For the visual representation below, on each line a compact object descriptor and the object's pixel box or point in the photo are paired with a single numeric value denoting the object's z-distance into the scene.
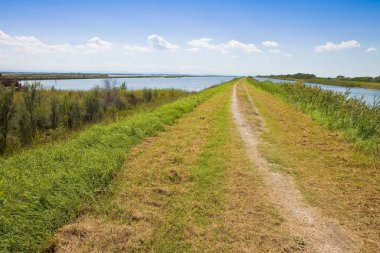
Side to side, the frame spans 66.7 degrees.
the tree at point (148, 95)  32.39
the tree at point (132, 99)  29.34
